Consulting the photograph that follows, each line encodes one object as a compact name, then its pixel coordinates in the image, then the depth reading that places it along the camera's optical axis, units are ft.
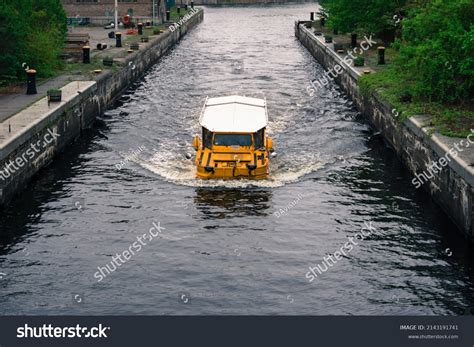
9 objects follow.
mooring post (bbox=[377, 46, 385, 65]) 201.77
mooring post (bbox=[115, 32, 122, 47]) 251.19
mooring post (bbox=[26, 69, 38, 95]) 160.15
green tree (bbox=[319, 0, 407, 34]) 228.63
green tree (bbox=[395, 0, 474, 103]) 141.49
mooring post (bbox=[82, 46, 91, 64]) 207.51
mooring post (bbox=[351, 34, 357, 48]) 248.52
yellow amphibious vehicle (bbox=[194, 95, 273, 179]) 125.08
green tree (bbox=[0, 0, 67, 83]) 166.81
